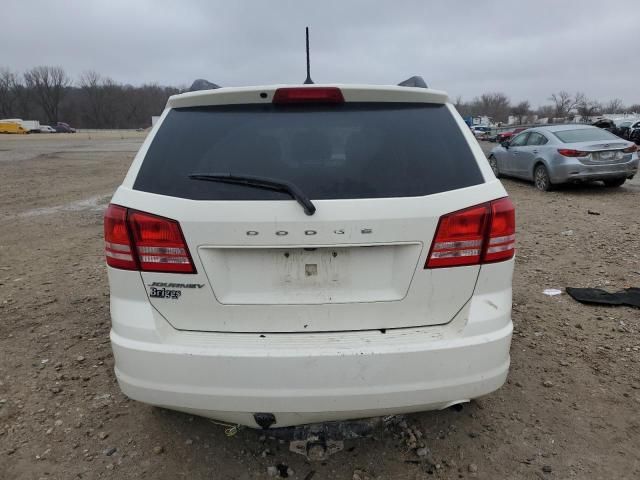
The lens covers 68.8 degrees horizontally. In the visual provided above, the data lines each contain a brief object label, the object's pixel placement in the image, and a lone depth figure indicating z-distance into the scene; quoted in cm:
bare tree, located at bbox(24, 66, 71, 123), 11069
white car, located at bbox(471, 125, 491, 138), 4694
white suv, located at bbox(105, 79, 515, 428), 189
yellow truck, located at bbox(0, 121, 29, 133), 7481
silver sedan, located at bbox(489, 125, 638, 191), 1006
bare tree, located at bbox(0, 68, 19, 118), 10556
